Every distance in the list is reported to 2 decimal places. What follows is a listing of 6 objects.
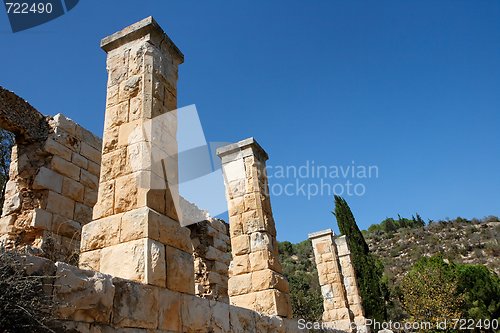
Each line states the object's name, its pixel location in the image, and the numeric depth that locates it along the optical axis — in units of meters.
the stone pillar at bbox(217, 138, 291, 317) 5.58
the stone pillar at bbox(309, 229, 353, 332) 10.22
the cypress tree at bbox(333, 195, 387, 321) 12.83
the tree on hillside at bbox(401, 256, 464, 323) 15.20
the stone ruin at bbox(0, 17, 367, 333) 2.85
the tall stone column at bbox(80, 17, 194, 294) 3.28
